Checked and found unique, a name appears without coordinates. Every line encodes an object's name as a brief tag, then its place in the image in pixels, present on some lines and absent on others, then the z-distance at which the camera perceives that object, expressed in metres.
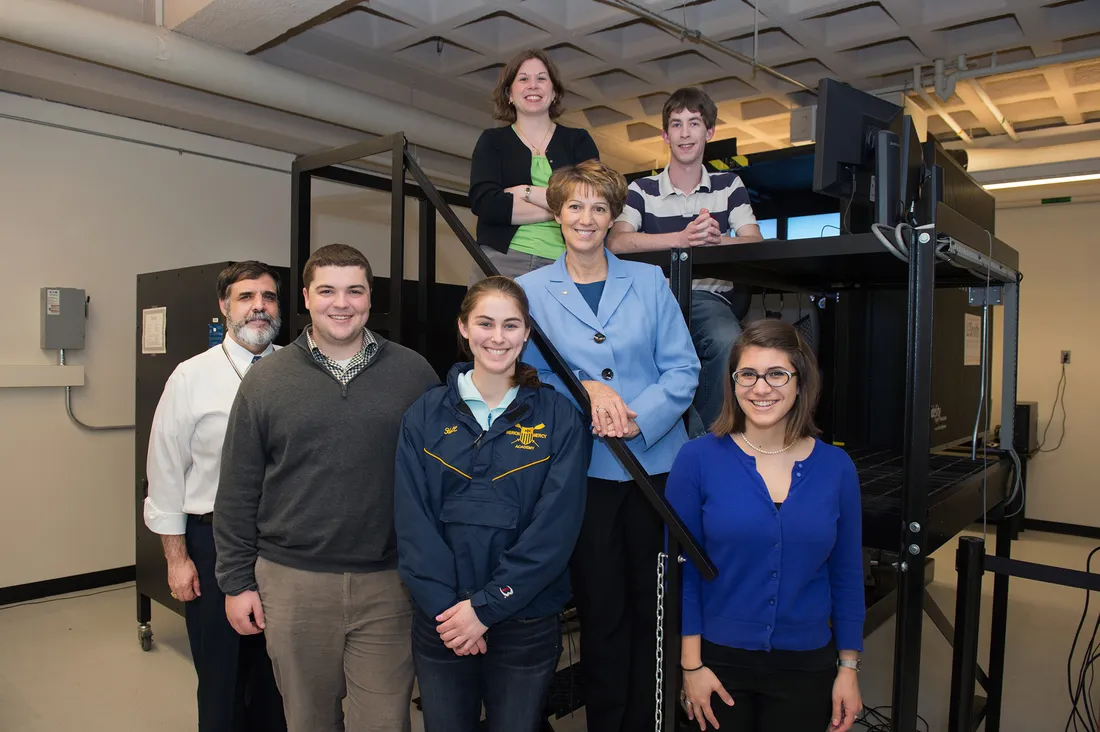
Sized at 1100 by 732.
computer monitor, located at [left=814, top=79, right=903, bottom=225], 1.83
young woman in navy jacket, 1.63
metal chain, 1.69
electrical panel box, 4.39
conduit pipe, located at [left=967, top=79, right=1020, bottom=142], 5.02
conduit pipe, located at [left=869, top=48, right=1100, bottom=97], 4.27
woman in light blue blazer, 1.86
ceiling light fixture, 5.61
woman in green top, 2.23
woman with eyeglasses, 1.59
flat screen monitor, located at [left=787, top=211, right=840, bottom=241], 3.69
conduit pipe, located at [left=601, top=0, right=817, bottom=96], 3.81
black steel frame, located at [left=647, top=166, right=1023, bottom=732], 1.77
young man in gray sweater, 1.81
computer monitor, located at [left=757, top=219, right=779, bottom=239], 3.90
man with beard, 2.20
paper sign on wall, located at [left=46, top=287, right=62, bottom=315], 4.41
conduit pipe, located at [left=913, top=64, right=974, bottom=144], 4.82
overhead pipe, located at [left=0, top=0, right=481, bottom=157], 3.46
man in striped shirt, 2.28
